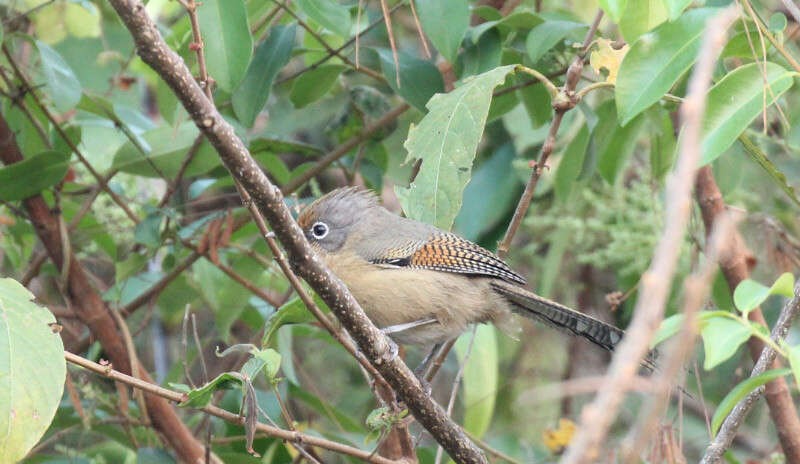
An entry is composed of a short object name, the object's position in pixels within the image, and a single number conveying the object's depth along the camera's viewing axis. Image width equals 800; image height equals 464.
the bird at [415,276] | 8.09
